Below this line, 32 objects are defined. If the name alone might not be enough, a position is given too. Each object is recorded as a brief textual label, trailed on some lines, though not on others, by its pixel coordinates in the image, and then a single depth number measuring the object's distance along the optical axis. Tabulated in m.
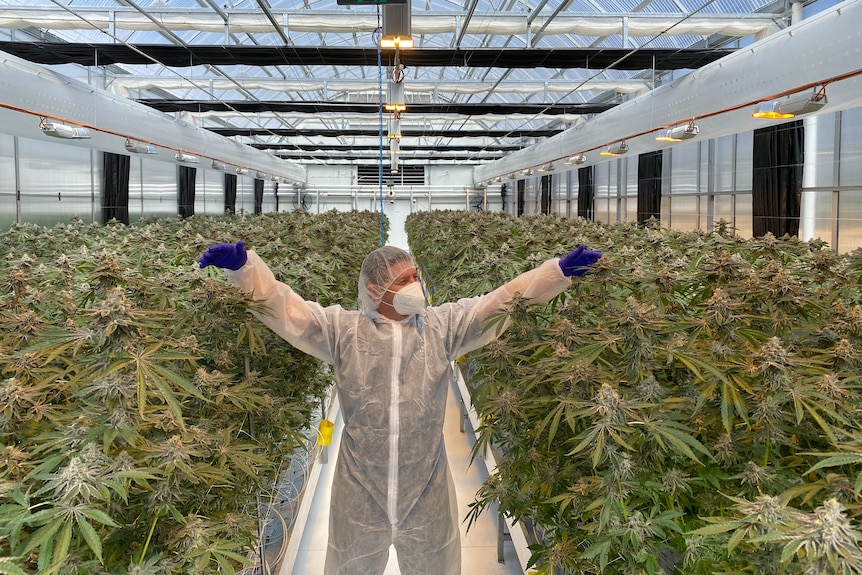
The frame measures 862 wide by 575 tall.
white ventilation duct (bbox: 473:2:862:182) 6.12
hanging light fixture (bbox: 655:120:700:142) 7.93
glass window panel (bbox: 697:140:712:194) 12.22
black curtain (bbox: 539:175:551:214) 24.16
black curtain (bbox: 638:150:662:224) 14.47
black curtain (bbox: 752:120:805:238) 8.89
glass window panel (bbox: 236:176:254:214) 26.50
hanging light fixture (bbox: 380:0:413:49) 4.57
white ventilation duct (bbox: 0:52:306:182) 8.32
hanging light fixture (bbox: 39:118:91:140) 6.96
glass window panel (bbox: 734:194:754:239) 10.41
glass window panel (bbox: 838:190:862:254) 7.65
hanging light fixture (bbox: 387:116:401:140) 8.75
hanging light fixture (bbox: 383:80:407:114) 6.68
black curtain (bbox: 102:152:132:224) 13.76
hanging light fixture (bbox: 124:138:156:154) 10.16
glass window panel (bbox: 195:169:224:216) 21.00
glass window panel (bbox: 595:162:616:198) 18.16
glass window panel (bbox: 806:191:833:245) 8.33
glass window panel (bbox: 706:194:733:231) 11.28
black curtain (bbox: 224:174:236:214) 23.95
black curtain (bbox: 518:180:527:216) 28.30
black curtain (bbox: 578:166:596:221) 19.28
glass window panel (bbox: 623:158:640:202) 16.03
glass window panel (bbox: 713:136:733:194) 11.31
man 2.12
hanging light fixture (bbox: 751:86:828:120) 5.55
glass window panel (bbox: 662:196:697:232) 12.83
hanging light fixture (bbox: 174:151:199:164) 12.08
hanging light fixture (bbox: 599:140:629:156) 10.09
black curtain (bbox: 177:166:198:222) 18.92
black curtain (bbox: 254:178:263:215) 28.95
